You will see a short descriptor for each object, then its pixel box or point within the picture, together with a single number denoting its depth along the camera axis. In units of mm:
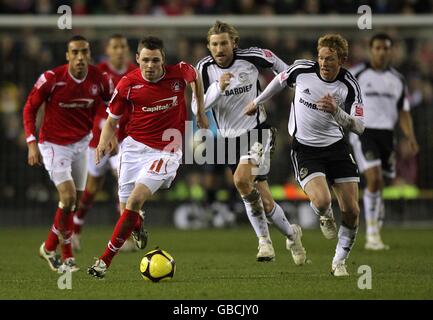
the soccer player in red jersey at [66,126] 10703
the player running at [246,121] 10852
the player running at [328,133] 9375
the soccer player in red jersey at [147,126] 9312
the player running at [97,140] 13344
